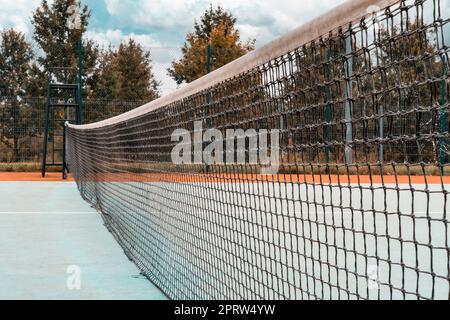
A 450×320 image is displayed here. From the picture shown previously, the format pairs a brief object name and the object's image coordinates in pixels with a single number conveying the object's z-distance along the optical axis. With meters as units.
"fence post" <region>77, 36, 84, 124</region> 16.69
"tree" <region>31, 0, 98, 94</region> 23.73
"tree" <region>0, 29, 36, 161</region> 24.06
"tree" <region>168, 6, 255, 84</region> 21.91
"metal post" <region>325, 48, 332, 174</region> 2.55
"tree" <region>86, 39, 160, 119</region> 22.27
